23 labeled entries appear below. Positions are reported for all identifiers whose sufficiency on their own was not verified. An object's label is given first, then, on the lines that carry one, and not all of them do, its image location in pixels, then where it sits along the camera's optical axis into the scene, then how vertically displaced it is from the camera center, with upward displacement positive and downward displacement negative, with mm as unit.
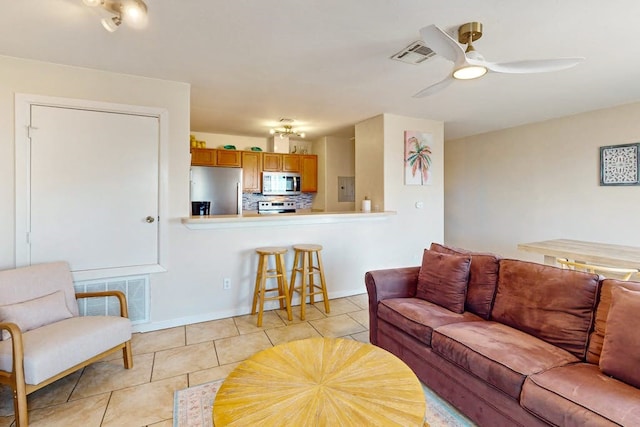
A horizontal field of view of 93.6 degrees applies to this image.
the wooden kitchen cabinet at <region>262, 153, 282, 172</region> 5719 +945
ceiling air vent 2234 +1234
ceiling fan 1724 +934
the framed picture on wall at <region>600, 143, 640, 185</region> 3586 +584
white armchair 1650 -781
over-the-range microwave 5742 +546
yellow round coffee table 1107 -755
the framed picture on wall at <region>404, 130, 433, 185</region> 4316 +794
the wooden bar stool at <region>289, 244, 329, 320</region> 3278 -684
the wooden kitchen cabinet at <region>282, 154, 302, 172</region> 5875 +963
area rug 1716 -1205
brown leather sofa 1296 -730
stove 5906 +81
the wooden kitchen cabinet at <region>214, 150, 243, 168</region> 5363 +956
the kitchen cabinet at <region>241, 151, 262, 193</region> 5566 +749
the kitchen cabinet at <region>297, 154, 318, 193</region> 6062 +788
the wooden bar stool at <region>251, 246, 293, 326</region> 3088 -695
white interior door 2549 +208
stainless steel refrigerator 5023 +399
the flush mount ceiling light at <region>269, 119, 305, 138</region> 4746 +1382
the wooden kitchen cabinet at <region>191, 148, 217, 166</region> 5156 +945
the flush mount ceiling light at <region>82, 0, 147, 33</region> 1653 +1132
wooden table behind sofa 2447 -371
